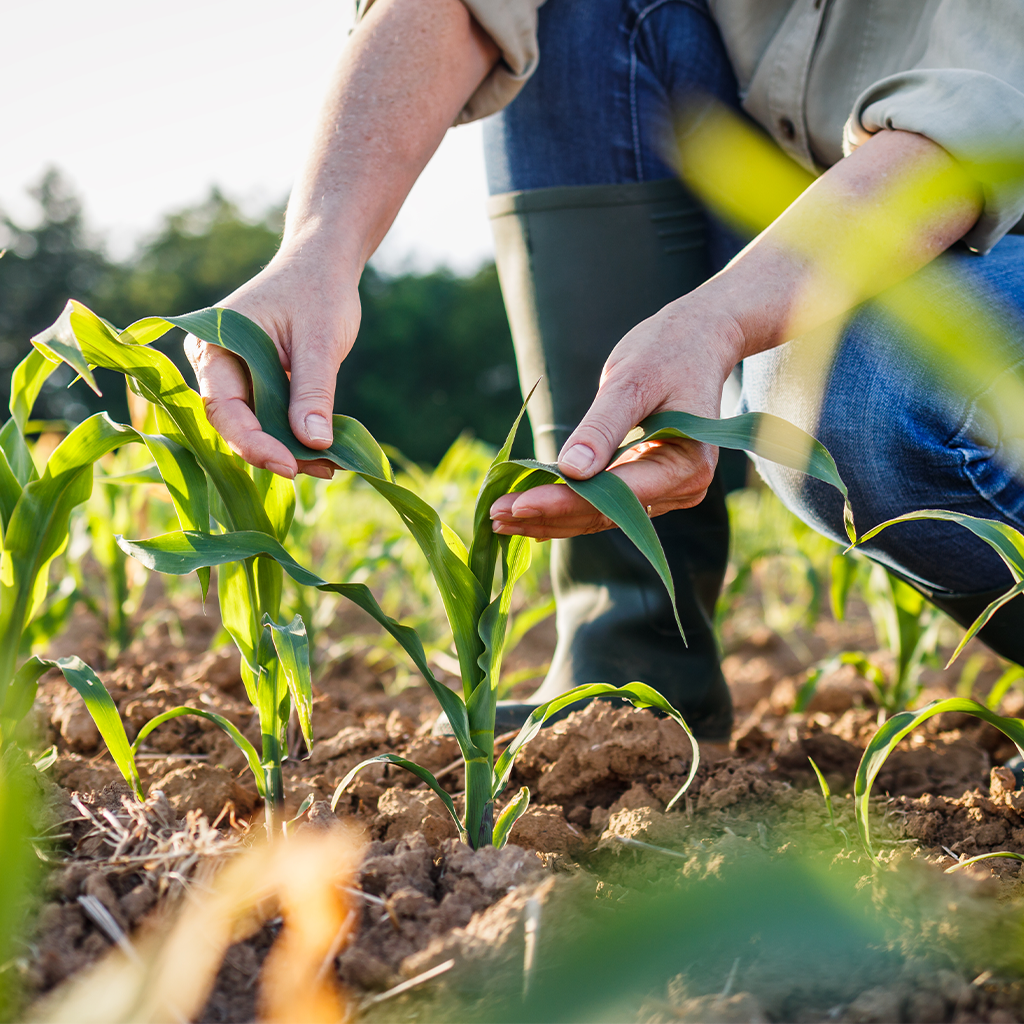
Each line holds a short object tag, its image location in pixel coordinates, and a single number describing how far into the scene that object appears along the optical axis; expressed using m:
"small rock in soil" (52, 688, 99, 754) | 1.13
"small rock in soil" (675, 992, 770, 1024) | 0.51
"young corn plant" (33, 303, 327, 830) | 0.74
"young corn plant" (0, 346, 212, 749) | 0.85
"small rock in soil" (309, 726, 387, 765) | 1.09
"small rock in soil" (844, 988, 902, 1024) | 0.51
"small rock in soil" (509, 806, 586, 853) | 0.86
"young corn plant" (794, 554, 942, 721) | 1.48
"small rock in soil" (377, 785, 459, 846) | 0.84
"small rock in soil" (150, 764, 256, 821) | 0.88
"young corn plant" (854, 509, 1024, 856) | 0.72
